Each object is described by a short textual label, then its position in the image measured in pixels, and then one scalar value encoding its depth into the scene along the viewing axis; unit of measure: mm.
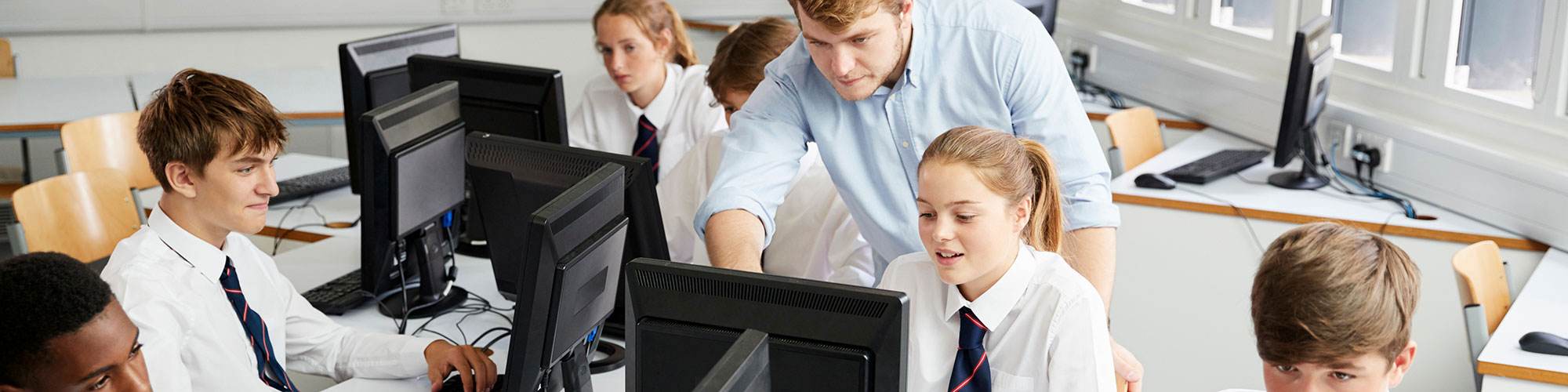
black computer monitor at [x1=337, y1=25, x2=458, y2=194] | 2520
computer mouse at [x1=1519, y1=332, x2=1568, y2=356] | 2123
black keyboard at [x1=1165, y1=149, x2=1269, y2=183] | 3229
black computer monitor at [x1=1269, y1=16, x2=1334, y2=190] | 2945
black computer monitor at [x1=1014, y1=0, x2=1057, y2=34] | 4168
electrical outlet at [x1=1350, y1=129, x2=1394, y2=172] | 3141
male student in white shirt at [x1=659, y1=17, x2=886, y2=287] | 2234
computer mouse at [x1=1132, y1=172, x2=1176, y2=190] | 3176
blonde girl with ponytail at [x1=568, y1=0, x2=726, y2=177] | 2922
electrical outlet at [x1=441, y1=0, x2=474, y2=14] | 5086
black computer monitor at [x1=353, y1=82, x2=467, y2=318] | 1981
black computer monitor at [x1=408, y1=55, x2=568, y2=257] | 2281
